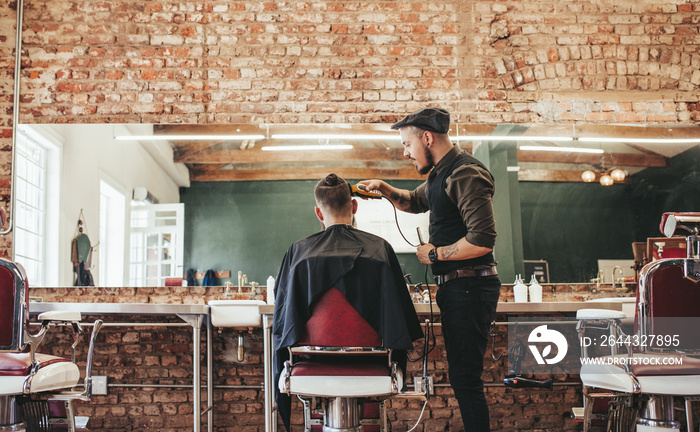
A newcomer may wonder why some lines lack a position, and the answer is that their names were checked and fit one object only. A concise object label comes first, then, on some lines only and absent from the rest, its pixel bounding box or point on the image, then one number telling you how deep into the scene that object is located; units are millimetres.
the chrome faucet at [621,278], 4109
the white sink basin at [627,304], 3438
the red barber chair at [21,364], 2352
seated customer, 2152
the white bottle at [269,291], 3934
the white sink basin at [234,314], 3469
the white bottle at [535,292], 4035
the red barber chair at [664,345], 2244
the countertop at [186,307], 3289
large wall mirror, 4086
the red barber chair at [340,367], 2125
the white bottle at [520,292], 4012
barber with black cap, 2395
